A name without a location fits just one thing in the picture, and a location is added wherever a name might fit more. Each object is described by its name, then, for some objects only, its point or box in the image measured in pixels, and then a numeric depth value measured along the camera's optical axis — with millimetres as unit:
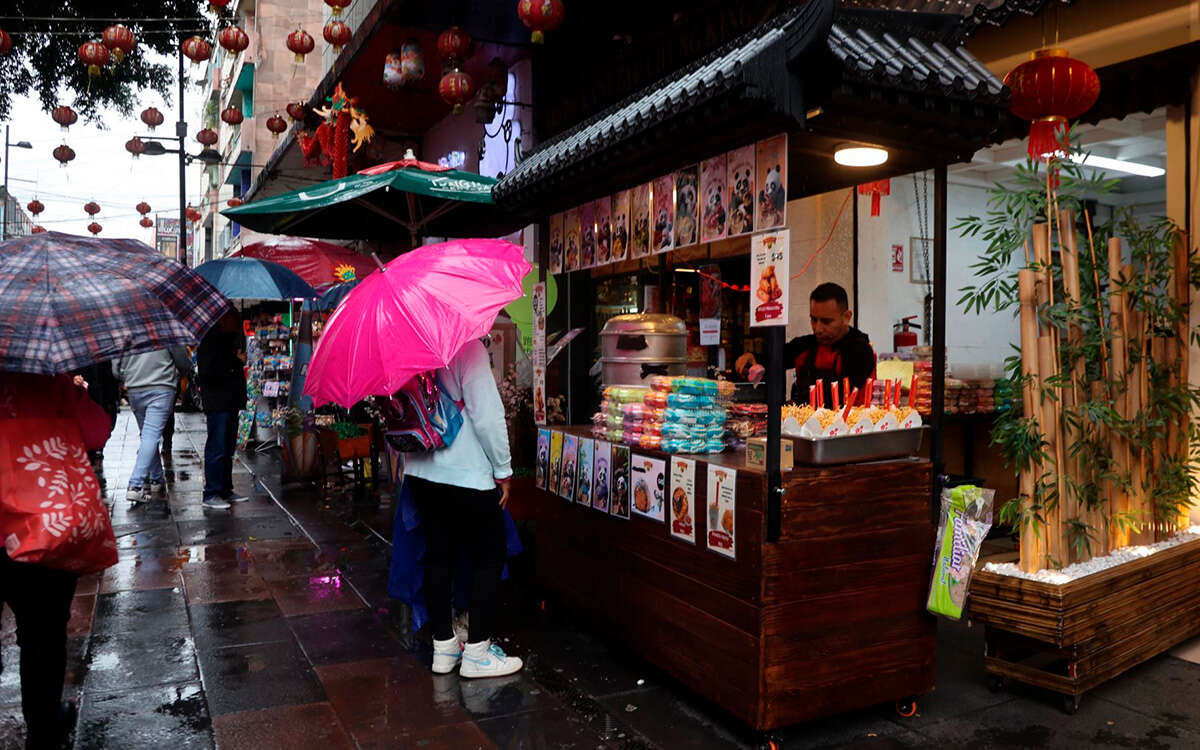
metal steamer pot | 5719
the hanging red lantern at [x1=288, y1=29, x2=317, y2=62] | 12852
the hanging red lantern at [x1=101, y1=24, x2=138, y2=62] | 11773
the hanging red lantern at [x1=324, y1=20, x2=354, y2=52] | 11281
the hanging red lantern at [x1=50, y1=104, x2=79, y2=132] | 15727
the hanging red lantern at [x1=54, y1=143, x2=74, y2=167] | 18984
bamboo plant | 4594
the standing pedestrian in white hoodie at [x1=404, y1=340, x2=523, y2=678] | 4582
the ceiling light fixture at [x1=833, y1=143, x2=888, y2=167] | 4484
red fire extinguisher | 9227
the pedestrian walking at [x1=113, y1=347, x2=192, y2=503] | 9961
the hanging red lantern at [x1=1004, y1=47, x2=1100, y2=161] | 5195
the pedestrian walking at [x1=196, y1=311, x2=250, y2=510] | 9594
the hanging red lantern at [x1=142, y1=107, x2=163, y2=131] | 18500
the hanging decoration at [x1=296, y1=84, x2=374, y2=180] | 10306
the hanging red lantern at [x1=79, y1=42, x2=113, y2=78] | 12609
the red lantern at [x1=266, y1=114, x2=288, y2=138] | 15055
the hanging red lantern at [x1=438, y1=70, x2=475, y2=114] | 9000
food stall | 3785
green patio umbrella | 6938
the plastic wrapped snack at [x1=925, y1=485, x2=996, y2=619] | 4145
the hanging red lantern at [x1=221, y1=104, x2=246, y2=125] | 16359
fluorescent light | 9797
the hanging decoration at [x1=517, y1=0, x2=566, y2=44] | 7348
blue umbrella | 10750
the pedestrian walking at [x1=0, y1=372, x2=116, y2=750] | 3285
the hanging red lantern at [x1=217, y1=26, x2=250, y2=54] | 12789
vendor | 5938
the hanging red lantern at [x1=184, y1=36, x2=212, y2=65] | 12930
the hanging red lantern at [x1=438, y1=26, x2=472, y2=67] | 8961
